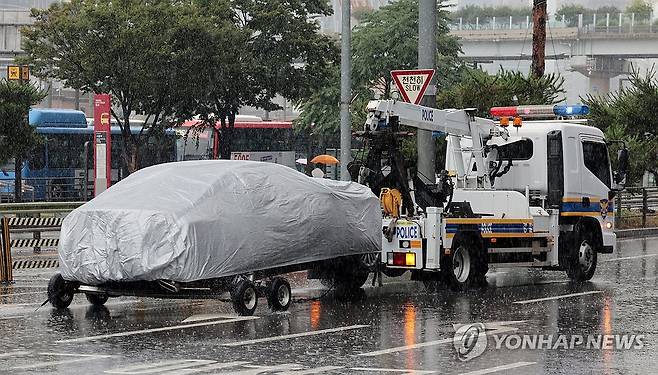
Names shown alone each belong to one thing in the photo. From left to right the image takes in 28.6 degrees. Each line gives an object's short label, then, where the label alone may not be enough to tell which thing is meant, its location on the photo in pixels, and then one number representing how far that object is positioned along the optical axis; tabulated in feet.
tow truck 60.54
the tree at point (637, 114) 146.72
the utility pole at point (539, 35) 122.42
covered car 48.52
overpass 297.33
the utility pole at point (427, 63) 73.56
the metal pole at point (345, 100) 86.38
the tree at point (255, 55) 153.58
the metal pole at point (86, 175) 143.02
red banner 99.04
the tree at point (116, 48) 145.38
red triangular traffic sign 70.54
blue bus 164.66
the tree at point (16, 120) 138.51
